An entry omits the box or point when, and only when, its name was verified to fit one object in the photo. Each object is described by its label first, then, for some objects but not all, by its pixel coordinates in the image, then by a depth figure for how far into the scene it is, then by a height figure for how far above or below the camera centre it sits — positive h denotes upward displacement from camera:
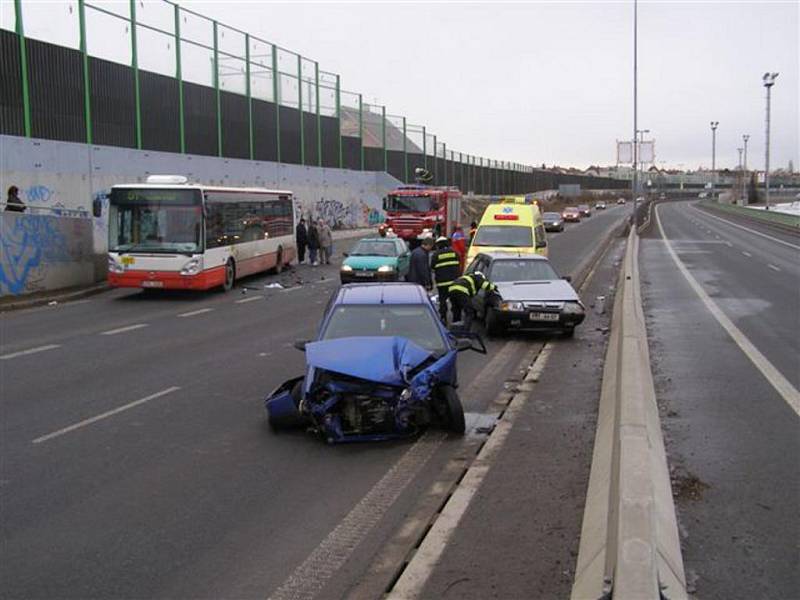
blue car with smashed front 8.02 -1.62
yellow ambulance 23.14 -0.72
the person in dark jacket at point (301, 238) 34.50 -1.30
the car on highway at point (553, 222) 61.75 -1.23
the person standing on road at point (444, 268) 16.25 -1.20
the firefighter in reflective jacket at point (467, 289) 14.51 -1.44
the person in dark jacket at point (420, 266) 16.70 -1.19
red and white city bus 21.48 -0.73
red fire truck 40.31 -0.22
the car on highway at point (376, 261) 24.06 -1.59
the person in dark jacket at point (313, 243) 33.75 -1.47
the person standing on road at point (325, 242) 34.28 -1.48
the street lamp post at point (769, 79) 72.00 +10.58
